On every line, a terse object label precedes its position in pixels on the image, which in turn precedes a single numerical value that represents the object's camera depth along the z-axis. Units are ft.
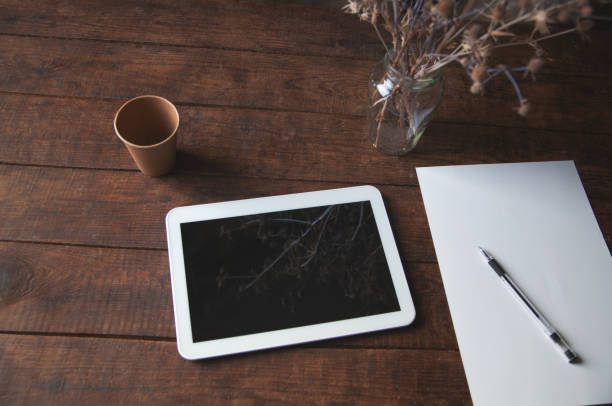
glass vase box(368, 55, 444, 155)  2.39
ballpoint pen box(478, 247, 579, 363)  2.34
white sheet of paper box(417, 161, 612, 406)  2.29
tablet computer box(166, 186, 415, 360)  2.29
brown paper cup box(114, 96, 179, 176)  2.41
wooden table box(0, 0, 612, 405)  2.23
